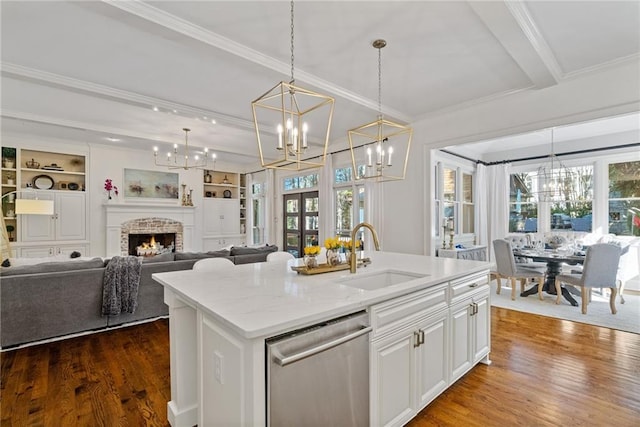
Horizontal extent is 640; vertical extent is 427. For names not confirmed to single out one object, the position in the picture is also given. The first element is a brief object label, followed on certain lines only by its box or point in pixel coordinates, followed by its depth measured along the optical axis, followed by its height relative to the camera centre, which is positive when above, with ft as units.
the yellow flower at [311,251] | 7.65 -0.95
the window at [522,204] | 22.31 +0.56
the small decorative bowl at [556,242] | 17.70 -1.77
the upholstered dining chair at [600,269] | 13.43 -2.57
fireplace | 22.57 -1.76
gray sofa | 10.09 -3.04
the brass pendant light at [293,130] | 6.49 +4.91
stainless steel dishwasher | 4.14 -2.42
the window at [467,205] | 21.30 +0.50
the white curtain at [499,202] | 22.57 +0.72
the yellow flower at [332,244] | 8.22 -0.84
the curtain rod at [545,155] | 18.13 +3.79
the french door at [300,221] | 23.12 -0.62
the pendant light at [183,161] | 24.62 +4.39
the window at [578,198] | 19.83 +0.88
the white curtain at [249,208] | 29.60 +0.52
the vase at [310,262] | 7.55 -1.21
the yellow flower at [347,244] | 8.22 -0.85
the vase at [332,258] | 8.02 -1.19
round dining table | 15.20 -2.47
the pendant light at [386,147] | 17.16 +3.82
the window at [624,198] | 18.15 +0.77
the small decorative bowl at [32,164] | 19.74 +3.27
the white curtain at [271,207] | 26.17 +0.53
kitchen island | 4.22 -2.12
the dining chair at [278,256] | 11.50 -1.66
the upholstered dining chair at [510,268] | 16.05 -3.05
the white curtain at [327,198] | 20.97 +1.03
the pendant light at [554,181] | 19.95 +2.07
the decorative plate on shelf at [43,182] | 19.90 +2.14
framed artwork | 23.17 +2.33
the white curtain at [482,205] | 22.21 +0.50
